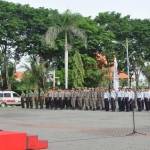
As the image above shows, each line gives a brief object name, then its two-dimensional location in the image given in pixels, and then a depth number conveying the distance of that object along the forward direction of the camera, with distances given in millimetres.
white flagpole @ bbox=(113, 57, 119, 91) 41631
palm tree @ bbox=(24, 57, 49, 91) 54438
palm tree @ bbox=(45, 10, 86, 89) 48375
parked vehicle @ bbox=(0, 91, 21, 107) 50316
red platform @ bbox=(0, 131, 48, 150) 7203
